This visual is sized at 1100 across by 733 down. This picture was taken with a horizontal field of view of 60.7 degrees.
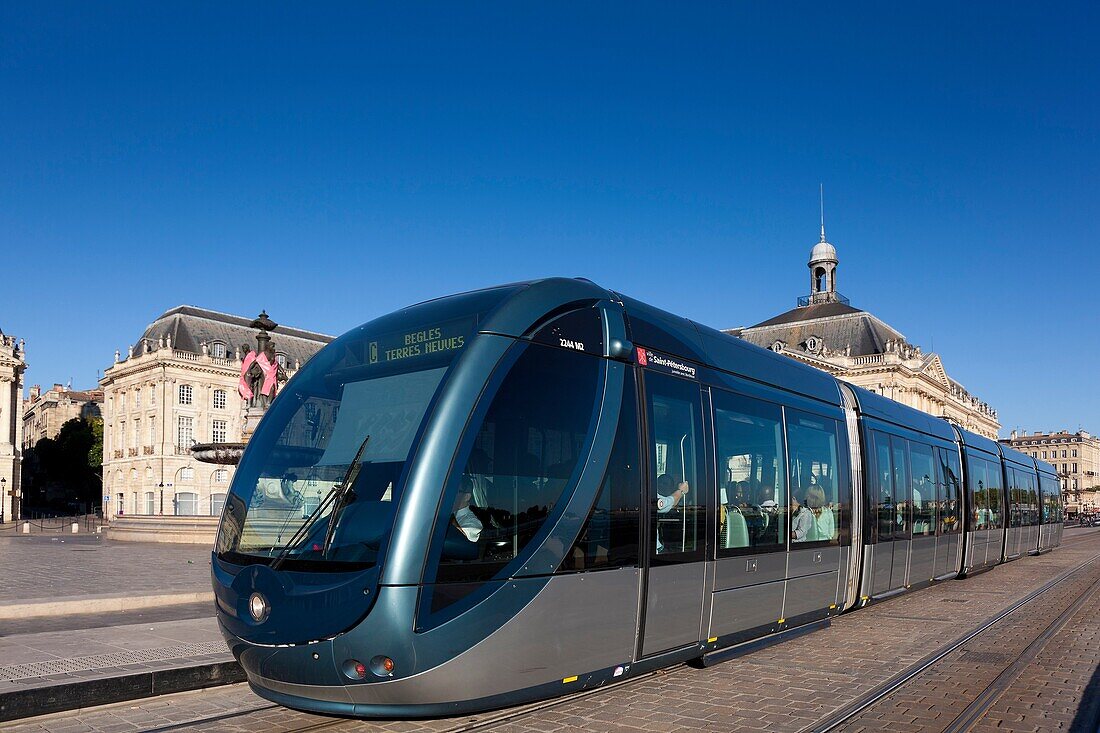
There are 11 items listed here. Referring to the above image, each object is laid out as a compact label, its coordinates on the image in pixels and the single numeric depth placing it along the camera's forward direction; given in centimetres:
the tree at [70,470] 10325
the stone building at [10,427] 8269
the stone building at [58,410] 13125
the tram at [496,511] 564
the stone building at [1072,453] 18400
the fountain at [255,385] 2194
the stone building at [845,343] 8881
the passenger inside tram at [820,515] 1038
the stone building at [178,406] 8275
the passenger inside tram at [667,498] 734
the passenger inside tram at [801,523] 981
